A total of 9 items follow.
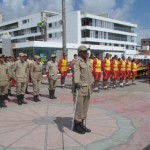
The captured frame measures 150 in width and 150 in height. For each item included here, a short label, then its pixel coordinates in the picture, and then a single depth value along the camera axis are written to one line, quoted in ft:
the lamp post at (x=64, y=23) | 42.67
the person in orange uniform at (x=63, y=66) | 34.06
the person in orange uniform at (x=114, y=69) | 32.52
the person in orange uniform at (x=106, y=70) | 31.24
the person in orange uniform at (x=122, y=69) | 33.90
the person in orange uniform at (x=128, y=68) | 35.16
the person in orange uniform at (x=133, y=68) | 35.76
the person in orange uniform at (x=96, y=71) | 29.58
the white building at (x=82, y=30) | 147.97
